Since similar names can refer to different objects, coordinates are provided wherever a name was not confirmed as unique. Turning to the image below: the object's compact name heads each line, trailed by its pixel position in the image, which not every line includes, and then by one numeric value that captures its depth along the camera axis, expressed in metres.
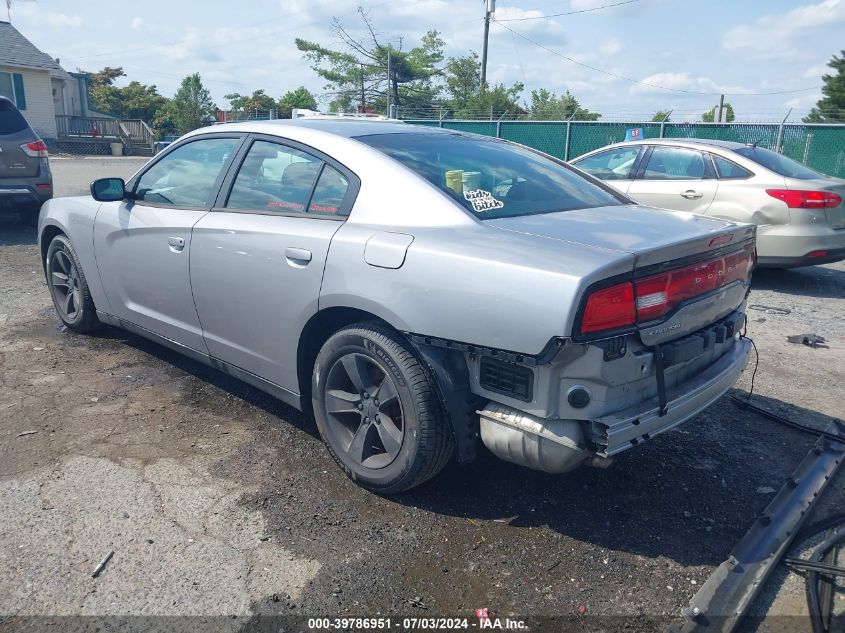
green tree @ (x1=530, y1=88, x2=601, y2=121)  36.56
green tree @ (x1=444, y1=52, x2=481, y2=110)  45.34
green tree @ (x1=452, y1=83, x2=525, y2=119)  33.25
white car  6.91
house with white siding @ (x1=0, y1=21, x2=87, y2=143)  31.56
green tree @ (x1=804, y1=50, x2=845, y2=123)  42.19
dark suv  9.27
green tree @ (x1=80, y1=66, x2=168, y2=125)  49.94
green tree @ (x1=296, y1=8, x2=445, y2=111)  43.56
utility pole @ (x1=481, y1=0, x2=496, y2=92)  33.19
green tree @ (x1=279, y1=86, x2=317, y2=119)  51.82
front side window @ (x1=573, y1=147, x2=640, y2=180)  8.14
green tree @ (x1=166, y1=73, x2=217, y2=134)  43.91
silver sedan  2.46
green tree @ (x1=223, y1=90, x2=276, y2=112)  51.81
